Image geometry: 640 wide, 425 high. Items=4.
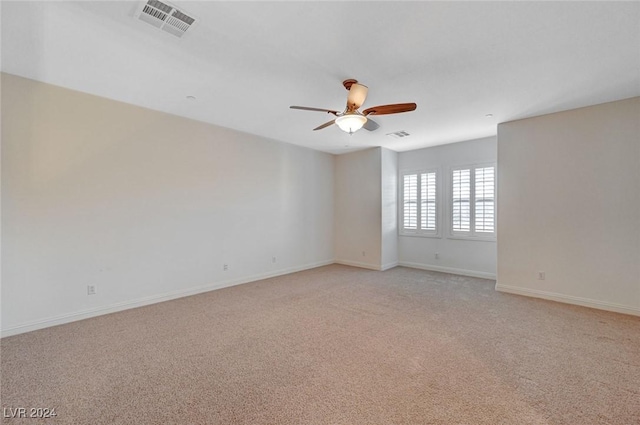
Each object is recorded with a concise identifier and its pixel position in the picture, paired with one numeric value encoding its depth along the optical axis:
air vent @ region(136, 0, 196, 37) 2.02
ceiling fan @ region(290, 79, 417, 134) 2.79
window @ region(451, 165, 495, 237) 5.38
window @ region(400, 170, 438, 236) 6.16
